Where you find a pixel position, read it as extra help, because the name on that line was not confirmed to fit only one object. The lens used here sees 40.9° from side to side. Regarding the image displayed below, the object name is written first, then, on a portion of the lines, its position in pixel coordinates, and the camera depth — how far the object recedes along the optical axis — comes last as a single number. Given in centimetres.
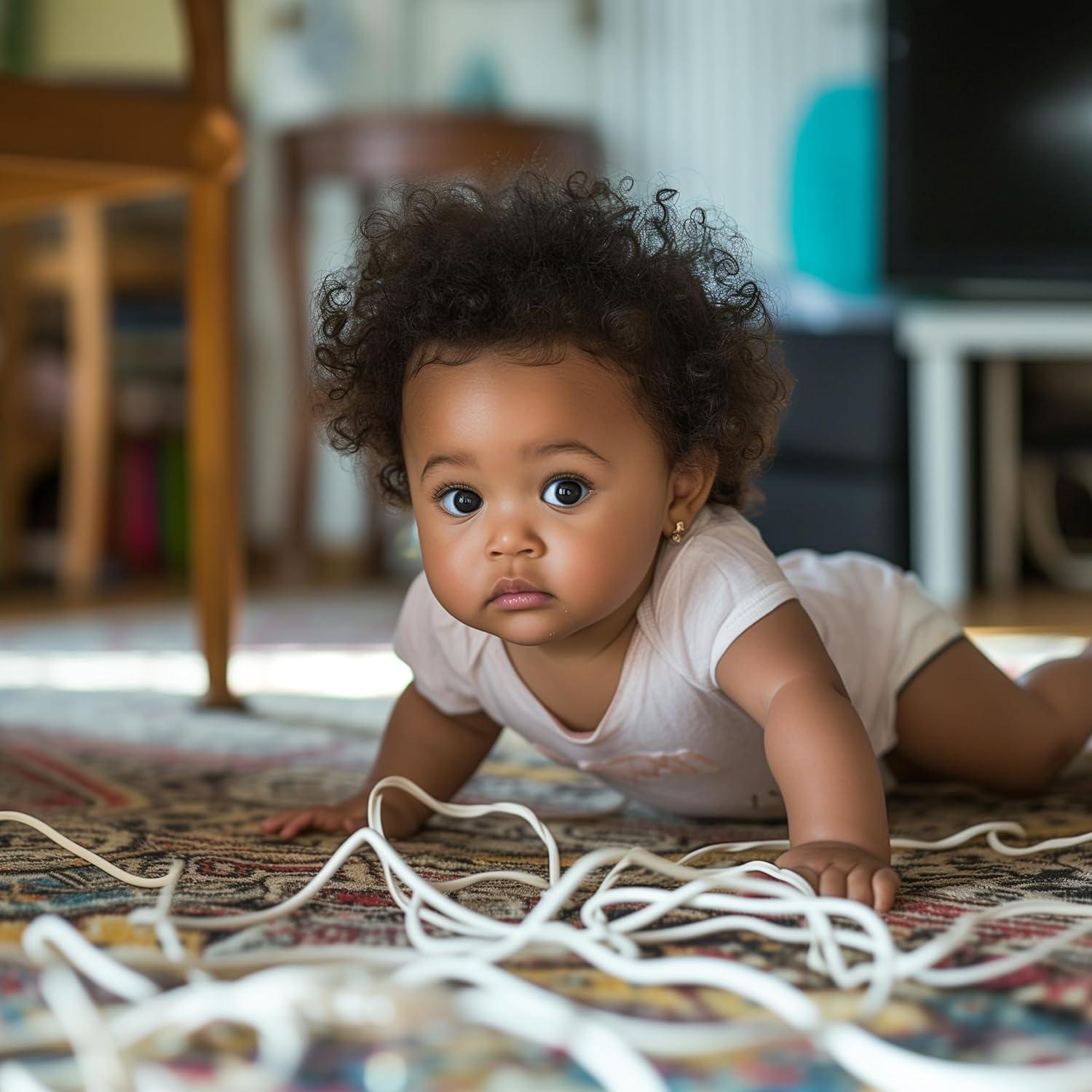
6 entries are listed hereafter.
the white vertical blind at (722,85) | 304
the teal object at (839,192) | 261
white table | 216
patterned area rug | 43
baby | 69
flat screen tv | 230
